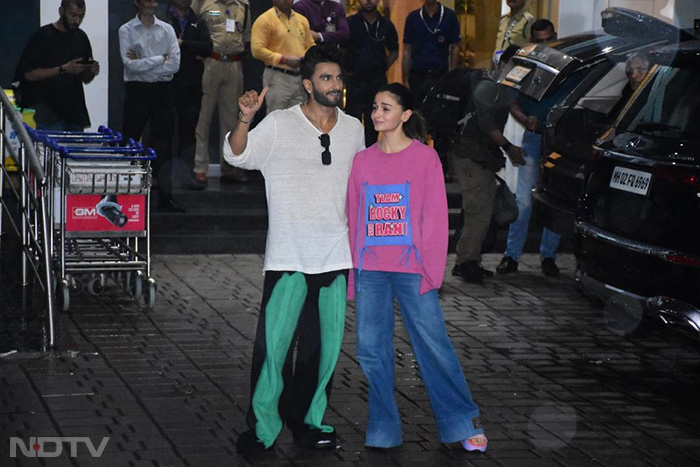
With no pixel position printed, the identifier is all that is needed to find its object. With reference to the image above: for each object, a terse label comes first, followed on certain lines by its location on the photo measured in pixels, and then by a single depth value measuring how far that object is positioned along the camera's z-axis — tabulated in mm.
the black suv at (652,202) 7430
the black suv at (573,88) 10438
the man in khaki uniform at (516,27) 14078
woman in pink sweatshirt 6398
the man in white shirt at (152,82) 12914
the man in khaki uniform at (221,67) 13750
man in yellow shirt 13406
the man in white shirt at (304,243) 6371
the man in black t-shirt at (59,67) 12609
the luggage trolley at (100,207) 9719
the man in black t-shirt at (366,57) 13992
